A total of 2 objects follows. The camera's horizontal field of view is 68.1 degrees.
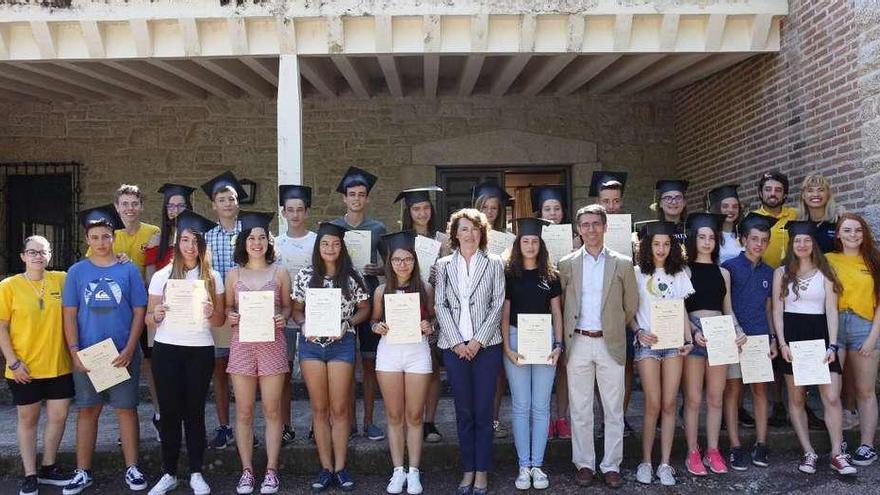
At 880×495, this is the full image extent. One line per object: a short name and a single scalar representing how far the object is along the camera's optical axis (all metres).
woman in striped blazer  4.08
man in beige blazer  4.15
